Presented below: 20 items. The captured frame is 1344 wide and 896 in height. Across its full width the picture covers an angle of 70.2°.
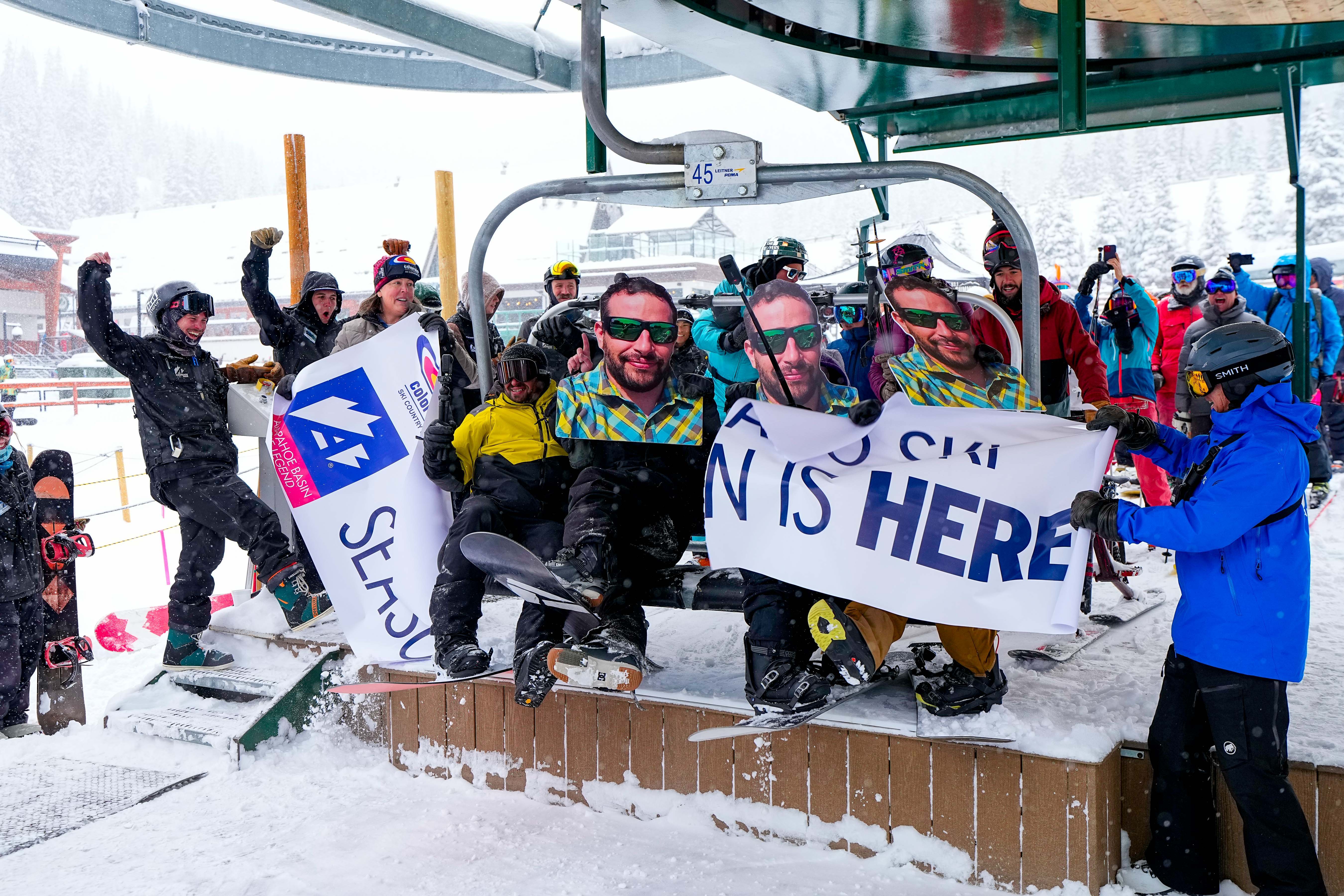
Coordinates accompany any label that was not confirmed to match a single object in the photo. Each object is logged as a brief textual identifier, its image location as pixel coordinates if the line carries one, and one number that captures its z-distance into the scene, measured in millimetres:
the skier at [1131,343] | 6383
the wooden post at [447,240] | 8977
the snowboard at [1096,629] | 3703
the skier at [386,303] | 4664
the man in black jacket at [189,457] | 4453
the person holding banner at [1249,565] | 2502
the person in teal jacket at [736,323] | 3693
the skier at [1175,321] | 7625
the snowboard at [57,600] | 4648
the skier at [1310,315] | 7223
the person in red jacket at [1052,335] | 3781
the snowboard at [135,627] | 5891
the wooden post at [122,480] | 11258
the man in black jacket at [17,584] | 4461
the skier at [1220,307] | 6207
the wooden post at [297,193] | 7297
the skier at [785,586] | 2986
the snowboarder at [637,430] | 3396
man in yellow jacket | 3393
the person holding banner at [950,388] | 3035
